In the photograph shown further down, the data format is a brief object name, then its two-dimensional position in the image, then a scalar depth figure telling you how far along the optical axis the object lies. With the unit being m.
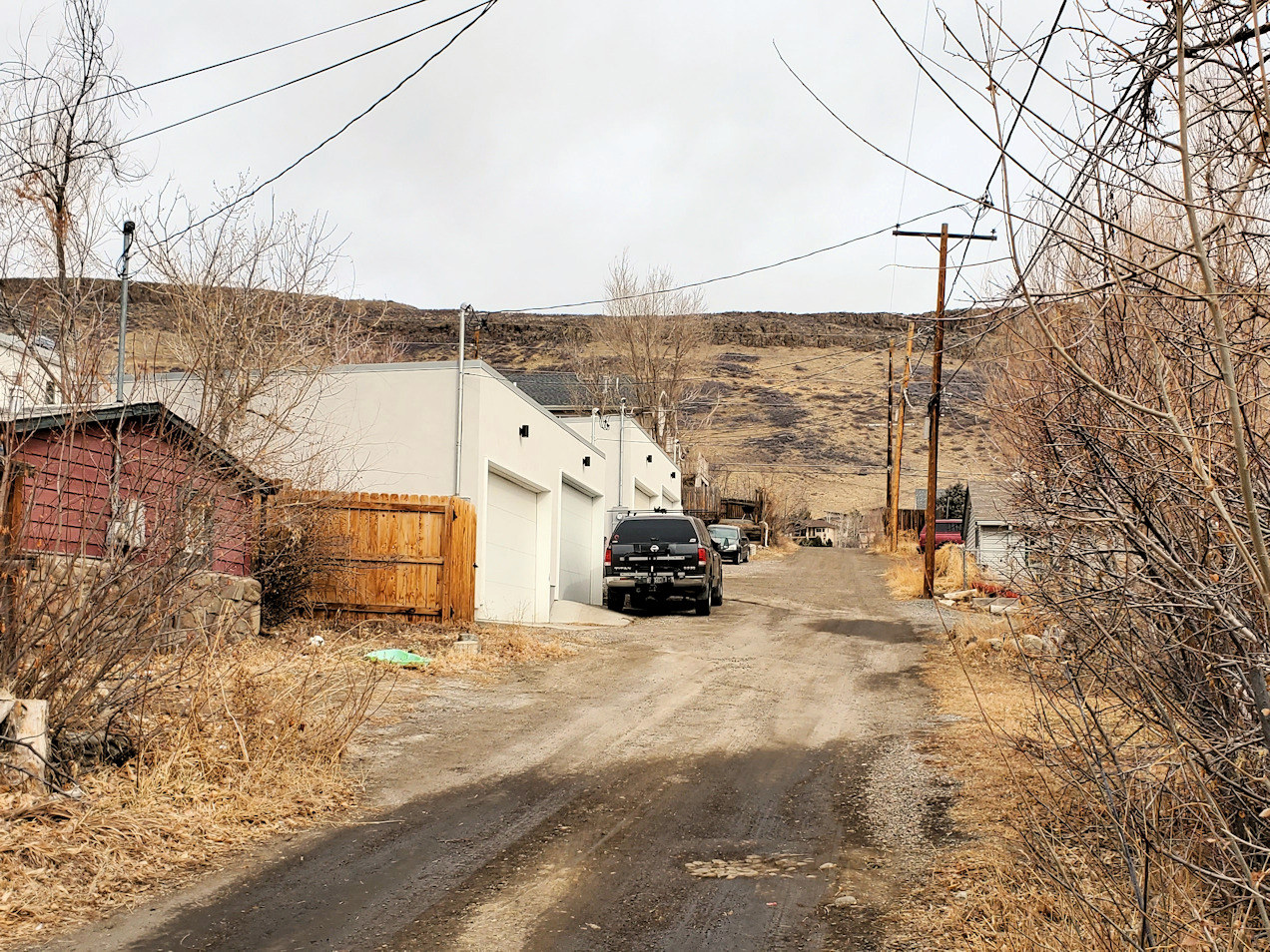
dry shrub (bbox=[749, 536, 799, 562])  46.18
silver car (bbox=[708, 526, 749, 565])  41.47
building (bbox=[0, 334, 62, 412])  6.79
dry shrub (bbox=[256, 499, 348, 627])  15.08
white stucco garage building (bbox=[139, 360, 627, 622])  17.56
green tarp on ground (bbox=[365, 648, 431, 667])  13.15
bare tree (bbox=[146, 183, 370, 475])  15.82
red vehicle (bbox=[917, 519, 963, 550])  43.92
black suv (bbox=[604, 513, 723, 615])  22.25
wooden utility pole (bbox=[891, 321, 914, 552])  41.09
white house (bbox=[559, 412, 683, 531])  32.12
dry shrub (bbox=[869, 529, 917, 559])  43.53
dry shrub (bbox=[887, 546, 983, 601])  27.60
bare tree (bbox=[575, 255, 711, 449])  47.50
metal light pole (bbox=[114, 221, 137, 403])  12.31
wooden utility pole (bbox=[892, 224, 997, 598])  24.03
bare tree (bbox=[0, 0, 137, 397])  16.59
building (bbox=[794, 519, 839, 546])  62.47
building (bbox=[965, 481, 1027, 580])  30.98
